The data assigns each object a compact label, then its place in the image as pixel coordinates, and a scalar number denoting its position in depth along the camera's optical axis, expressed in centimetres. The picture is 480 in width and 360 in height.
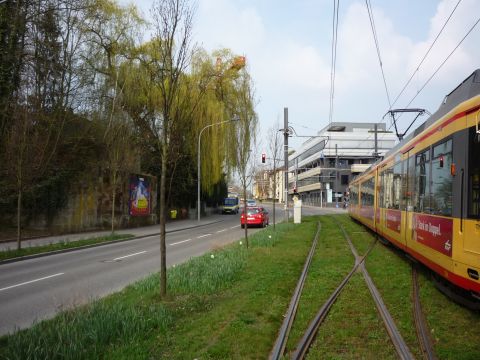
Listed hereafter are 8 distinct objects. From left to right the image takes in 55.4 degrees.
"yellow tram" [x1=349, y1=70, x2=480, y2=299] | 677
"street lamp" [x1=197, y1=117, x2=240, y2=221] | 3701
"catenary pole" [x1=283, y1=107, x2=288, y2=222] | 3092
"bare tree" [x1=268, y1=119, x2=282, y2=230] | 2533
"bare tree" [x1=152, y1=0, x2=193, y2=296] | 802
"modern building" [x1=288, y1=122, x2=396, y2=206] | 8938
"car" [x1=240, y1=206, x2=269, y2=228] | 3250
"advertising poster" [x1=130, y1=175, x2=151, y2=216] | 3212
